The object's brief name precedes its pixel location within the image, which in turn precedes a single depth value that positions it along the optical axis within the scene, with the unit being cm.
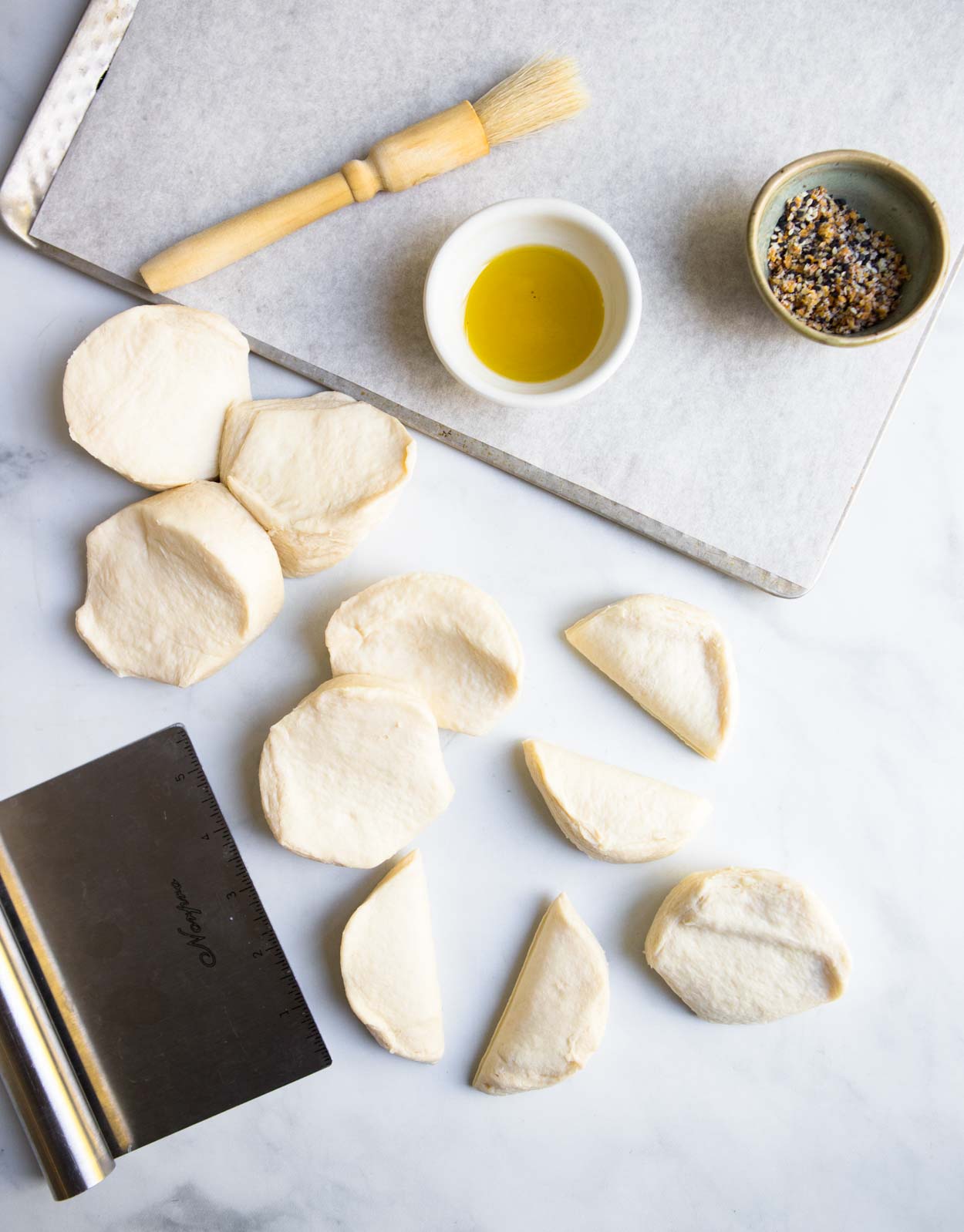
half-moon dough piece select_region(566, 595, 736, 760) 92
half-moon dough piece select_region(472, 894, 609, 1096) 92
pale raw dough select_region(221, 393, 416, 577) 88
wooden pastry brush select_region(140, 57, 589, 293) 87
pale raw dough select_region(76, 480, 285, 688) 87
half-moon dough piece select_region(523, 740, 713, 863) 91
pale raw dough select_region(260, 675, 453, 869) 91
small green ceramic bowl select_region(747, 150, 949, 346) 82
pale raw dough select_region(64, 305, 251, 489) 89
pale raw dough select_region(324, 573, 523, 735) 91
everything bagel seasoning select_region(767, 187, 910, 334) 85
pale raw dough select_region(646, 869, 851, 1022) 92
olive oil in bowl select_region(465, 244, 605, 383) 88
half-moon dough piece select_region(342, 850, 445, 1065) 93
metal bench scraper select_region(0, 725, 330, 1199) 96
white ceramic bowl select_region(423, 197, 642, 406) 83
